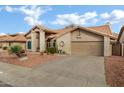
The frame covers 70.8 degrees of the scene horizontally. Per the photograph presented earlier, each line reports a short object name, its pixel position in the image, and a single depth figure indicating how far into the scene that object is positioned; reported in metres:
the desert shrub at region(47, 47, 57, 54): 11.98
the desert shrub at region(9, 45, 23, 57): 10.23
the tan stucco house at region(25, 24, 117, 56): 11.32
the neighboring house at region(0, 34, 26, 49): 17.12
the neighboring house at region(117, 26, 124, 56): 10.95
